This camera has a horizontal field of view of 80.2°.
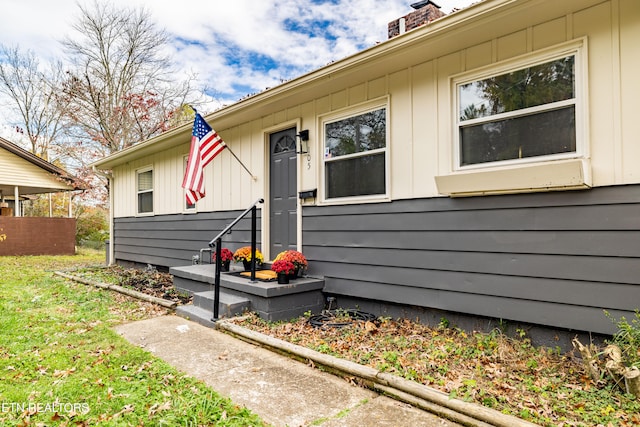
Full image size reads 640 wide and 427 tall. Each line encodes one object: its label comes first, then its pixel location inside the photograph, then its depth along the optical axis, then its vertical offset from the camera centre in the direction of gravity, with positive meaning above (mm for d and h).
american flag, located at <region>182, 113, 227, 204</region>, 5391 +995
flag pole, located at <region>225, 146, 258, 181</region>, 6082 +748
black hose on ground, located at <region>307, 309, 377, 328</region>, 4204 -1172
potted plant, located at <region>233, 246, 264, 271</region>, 5578 -569
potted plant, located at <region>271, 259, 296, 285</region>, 4551 -616
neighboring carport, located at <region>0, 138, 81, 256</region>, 13219 +246
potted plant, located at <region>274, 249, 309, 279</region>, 4738 -513
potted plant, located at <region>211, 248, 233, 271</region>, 5902 -610
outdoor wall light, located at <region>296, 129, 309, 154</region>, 5238 +1080
